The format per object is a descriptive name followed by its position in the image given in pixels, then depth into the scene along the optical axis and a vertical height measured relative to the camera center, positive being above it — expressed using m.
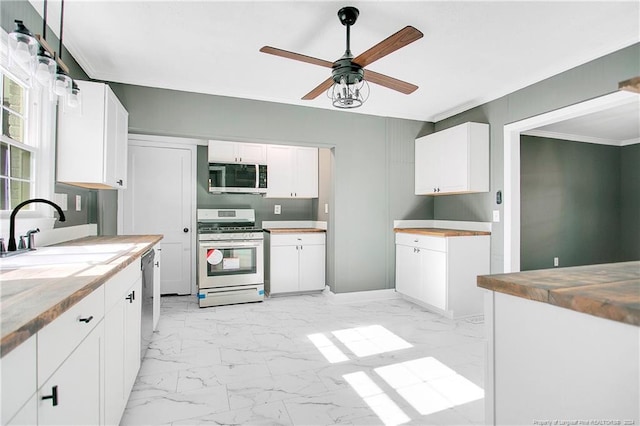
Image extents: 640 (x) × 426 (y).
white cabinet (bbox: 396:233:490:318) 3.53 -0.61
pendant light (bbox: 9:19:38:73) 1.29 +0.66
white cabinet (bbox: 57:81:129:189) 2.47 +0.55
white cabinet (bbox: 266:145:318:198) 4.71 +0.61
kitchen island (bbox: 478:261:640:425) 0.81 -0.36
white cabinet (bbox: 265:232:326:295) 4.44 -0.64
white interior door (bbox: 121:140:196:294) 4.41 +0.14
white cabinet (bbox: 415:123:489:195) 3.68 +0.63
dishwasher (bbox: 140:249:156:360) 2.32 -0.63
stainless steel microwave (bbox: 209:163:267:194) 4.40 +0.48
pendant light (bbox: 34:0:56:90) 1.44 +0.65
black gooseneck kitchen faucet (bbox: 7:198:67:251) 1.77 -0.08
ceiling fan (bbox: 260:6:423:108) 1.86 +0.94
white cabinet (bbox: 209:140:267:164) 4.38 +0.83
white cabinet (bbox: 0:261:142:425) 0.73 -0.45
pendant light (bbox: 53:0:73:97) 1.62 +0.64
